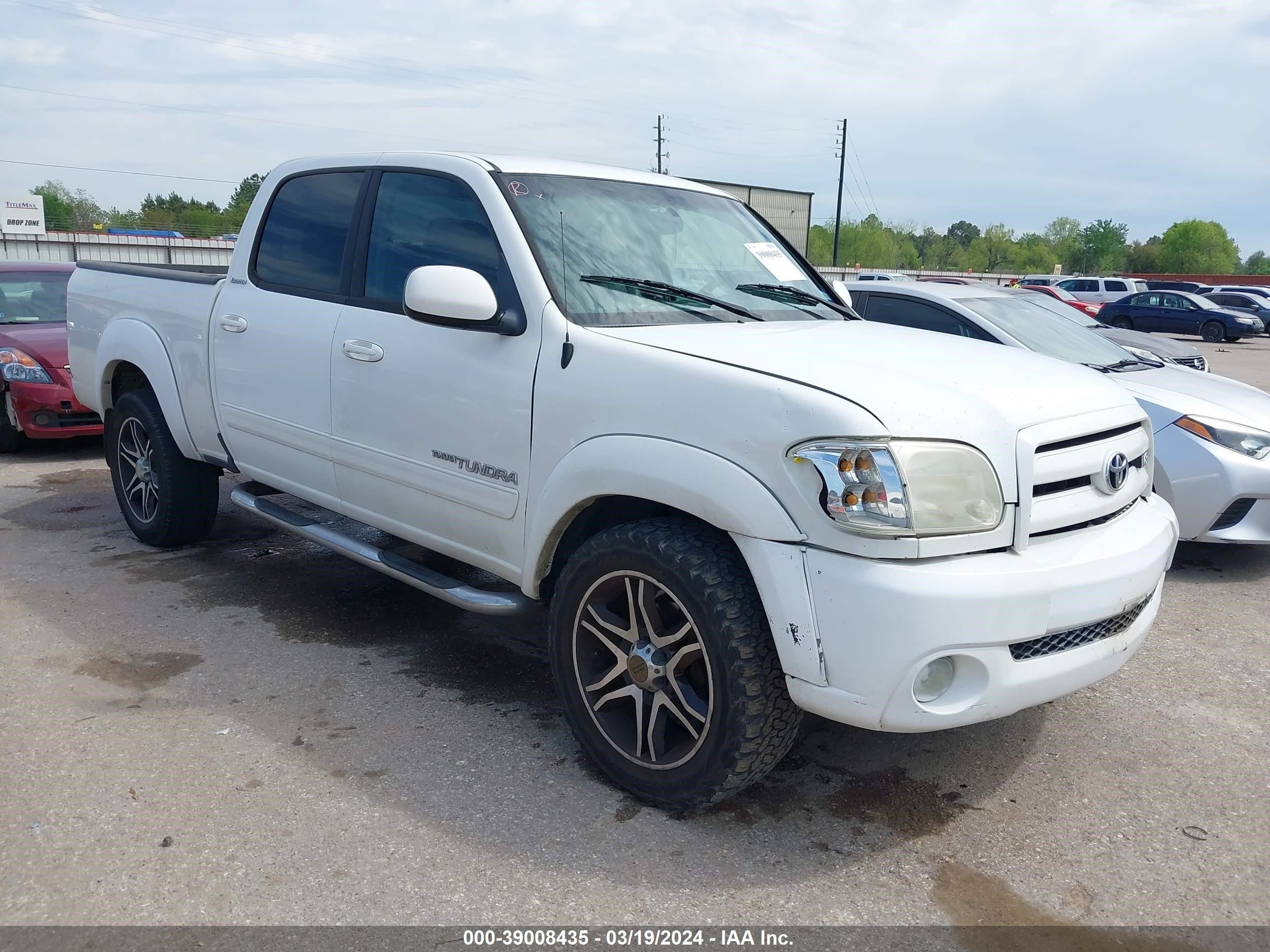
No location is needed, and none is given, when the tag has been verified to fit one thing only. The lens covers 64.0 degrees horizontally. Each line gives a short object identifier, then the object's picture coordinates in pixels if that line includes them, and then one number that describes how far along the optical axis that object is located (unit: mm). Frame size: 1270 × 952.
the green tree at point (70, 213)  96562
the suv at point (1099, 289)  36812
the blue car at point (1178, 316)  29672
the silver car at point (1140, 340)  7754
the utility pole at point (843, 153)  60969
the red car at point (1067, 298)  21719
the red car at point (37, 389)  8203
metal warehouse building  32594
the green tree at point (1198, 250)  106875
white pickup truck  2607
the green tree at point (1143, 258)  104375
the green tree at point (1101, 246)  109062
